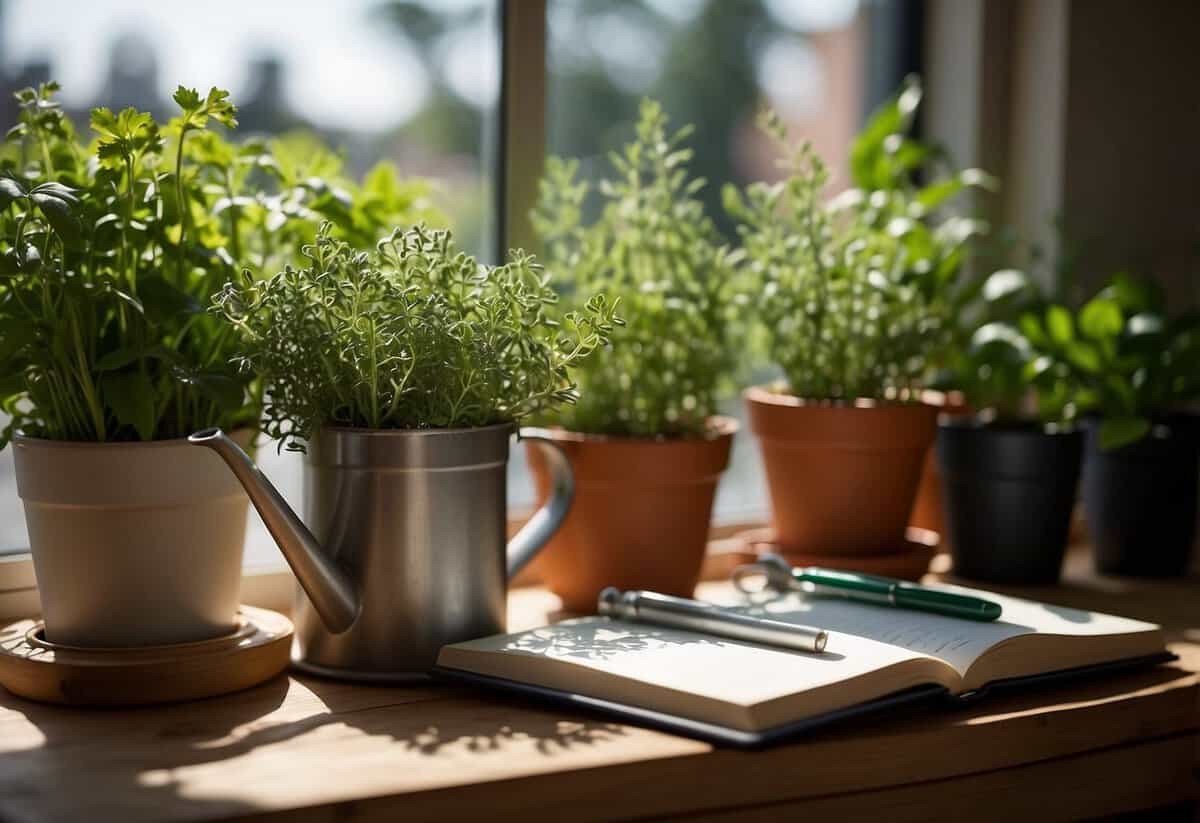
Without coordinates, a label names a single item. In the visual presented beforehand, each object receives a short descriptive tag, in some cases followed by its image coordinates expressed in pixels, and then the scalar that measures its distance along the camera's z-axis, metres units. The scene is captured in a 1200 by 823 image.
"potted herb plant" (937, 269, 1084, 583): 1.25
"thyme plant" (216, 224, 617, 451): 0.86
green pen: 0.99
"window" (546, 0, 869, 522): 1.39
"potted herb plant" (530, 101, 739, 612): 1.12
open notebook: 0.79
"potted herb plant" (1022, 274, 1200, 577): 1.31
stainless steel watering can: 0.89
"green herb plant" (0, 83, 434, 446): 0.84
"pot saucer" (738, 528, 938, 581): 1.21
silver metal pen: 0.89
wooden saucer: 0.84
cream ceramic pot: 0.86
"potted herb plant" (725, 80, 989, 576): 1.20
